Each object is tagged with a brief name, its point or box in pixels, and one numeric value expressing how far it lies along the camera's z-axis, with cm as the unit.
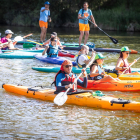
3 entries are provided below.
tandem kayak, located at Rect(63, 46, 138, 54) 2317
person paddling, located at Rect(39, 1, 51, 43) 2590
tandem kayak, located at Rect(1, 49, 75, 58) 2020
